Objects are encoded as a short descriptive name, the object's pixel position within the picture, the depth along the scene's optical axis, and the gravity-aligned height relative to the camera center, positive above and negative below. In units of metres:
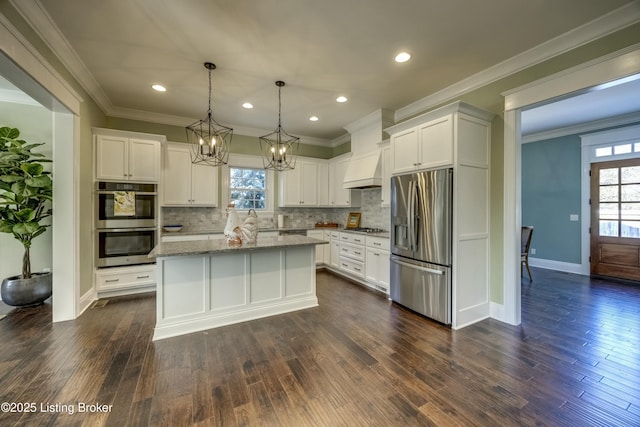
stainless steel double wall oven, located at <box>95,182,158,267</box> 3.82 -0.17
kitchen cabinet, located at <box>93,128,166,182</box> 3.85 +0.87
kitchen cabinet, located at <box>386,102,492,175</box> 2.96 +0.90
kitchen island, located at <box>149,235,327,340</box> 2.76 -0.82
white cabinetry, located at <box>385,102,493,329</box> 2.97 +0.34
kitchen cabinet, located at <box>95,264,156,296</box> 3.85 -1.02
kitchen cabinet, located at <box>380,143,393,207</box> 4.27 +0.65
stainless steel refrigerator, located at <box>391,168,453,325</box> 3.03 -0.37
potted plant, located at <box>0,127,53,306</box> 3.18 +0.10
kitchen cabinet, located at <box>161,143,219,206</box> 4.68 +0.60
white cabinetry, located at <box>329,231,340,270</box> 5.29 -0.78
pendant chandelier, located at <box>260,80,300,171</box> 5.54 +1.42
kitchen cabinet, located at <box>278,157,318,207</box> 5.68 +0.61
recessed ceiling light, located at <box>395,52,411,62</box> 2.84 +1.72
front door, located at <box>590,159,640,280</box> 4.74 -0.13
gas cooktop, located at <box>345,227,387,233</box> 4.94 -0.34
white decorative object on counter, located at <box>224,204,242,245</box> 3.14 -0.19
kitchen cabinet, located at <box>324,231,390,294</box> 4.11 -0.82
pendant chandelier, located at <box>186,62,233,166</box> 4.86 +1.45
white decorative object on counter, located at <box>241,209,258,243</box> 3.22 -0.20
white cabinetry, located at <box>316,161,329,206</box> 6.02 +0.65
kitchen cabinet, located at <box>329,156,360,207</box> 5.57 +0.52
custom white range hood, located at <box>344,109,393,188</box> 4.53 +1.18
